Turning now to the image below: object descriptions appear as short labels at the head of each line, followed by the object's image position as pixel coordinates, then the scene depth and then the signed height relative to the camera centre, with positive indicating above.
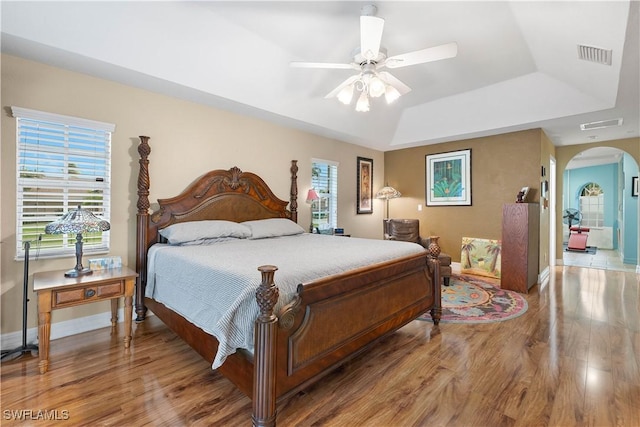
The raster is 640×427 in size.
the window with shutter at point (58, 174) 2.62 +0.35
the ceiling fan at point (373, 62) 2.30 +1.33
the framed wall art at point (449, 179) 5.52 +0.72
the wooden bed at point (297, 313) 1.53 -0.69
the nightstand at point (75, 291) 2.16 -0.63
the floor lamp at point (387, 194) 6.10 +0.43
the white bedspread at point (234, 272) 1.63 -0.39
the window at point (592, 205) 9.27 +0.40
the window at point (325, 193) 5.25 +0.39
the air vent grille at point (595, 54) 2.70 +1.55
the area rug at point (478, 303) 3.29 -1.11
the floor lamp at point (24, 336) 2.36 -1.04
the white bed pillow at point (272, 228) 3.69 -0.18
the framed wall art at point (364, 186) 6.07 +0.59
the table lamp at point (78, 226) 2.30 -0.12
